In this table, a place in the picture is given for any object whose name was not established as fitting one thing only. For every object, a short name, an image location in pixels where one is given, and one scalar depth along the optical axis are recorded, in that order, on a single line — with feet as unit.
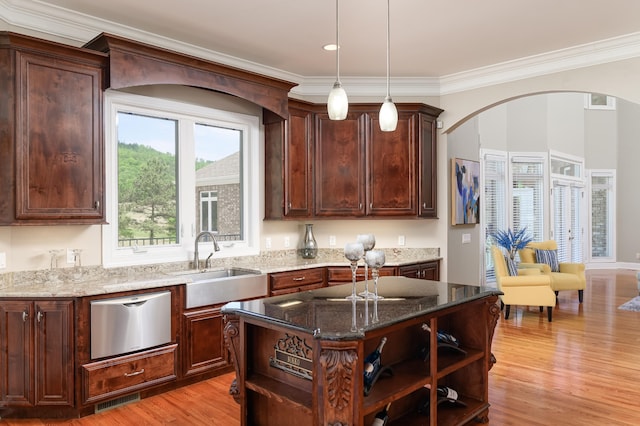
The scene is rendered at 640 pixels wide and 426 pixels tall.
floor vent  10.46
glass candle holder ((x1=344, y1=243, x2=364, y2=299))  8.62
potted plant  23.18
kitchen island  6.68
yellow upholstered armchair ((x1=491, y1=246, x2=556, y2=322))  18.39
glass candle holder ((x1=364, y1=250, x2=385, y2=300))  8.56
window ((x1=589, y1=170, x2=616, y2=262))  34.94
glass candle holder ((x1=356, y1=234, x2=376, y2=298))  9.33
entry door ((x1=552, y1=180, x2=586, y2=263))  31.01
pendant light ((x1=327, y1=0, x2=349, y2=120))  8.41
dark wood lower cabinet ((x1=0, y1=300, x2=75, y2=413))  9.71
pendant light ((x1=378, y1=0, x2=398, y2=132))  8.80
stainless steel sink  11.96
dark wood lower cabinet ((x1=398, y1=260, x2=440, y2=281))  15.79
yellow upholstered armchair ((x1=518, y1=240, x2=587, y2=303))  21.27
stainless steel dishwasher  10.23
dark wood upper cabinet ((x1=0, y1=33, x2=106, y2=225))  9.86
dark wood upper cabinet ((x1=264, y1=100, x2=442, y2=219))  16.57
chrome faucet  13.50
